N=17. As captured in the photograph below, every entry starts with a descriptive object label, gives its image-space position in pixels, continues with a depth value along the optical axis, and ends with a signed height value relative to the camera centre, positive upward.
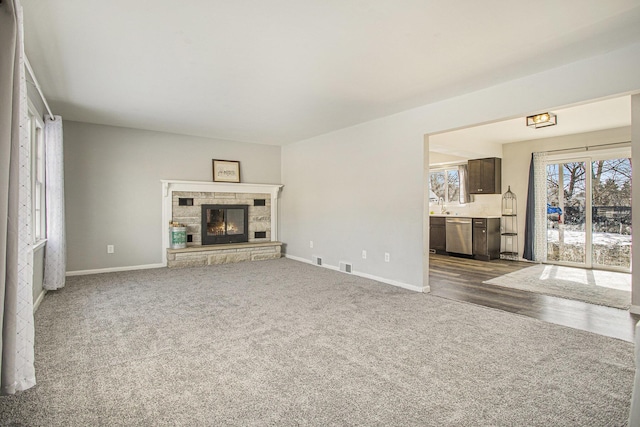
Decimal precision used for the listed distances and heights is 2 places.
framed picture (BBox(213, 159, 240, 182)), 6.26 +0.76
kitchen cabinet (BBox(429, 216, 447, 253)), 7.44 -0.54
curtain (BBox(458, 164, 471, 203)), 7.49 +0.62
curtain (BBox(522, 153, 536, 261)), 6.51 -0.15
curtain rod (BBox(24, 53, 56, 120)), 2.92 +1.27
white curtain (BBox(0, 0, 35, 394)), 1.45 -0.02
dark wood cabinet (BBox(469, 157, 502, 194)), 6.88 +0.74
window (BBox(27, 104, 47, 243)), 3.64 +0.37
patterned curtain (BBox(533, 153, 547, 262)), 6.42 +0.09
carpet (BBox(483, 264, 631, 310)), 3.90 -1.00
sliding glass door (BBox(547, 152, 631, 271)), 5.52 -0.01
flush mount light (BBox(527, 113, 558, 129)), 4.14 +1.17
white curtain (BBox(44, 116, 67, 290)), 3.99 +0.09
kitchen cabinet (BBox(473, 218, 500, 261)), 6.67 -0.56
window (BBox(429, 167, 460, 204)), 7.89 +0.61
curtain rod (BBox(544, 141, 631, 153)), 5.51 +1.11
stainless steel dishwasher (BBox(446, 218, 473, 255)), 6.92 -0.52
